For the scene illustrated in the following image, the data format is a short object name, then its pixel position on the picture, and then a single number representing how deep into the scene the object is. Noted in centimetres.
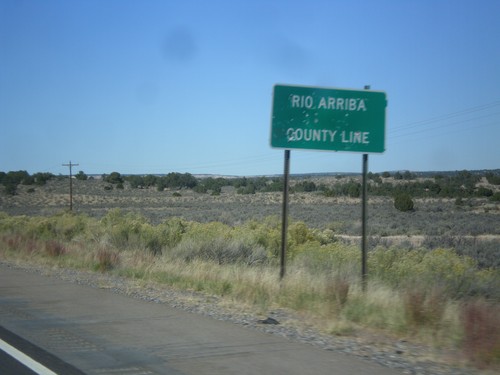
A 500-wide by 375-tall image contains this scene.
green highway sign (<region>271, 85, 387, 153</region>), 1498
